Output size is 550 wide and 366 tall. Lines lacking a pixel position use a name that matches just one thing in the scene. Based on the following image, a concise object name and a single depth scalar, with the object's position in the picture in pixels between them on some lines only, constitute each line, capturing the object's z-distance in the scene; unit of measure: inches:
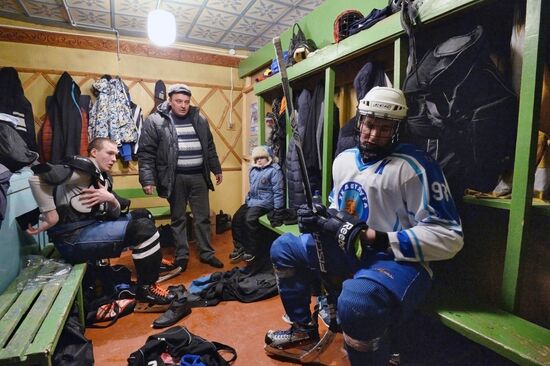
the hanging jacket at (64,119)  125.7
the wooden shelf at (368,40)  48.1
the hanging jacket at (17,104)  117.0
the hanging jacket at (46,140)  126.0
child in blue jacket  102.2
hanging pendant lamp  84.7
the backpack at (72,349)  50.8
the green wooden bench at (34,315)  40.4
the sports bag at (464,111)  43.9
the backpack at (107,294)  71.7
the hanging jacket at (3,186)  55.9
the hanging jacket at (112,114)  130.6
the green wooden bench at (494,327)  34.8
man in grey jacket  105.0
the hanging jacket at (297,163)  92.7
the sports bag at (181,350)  54.7
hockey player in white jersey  42.7
